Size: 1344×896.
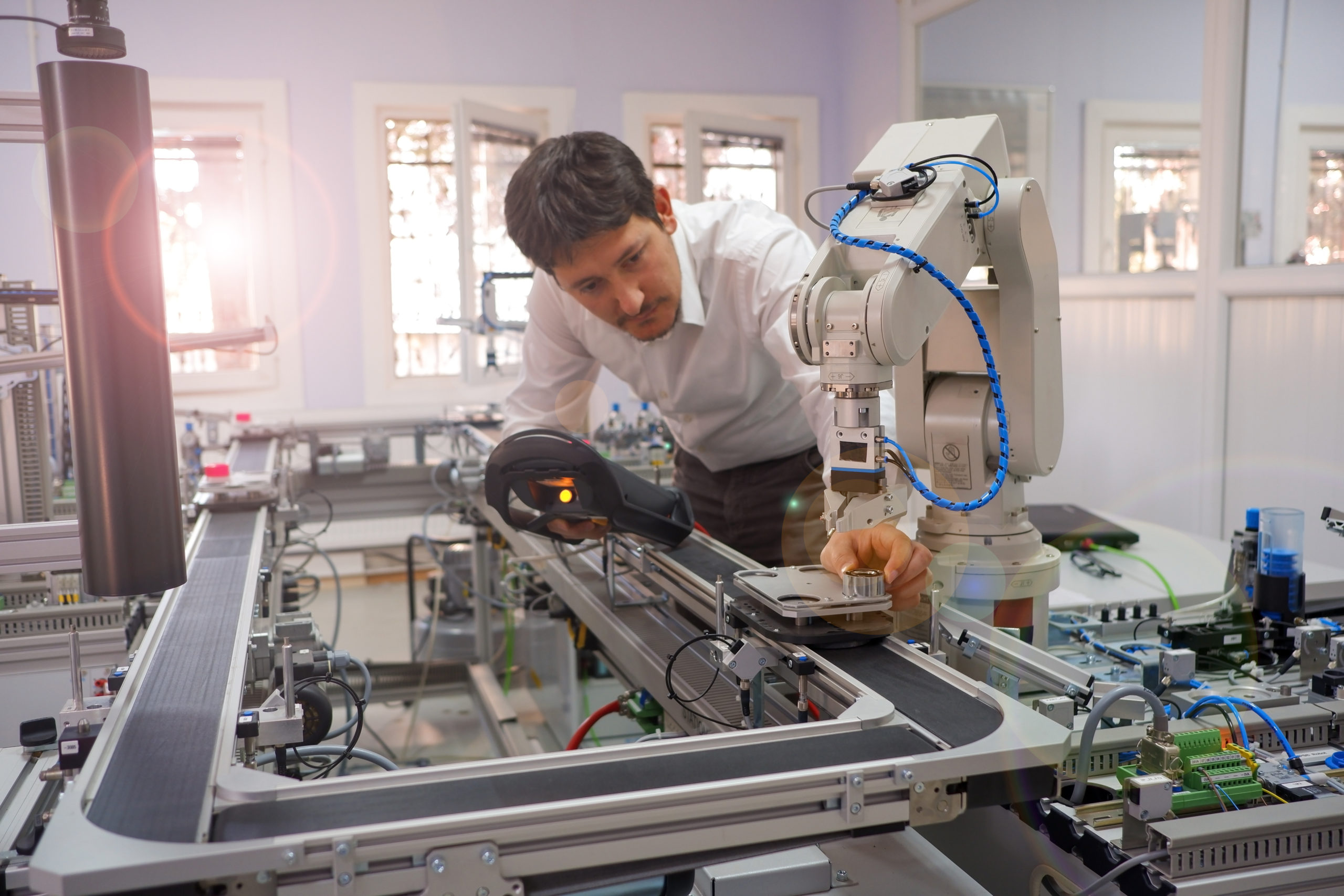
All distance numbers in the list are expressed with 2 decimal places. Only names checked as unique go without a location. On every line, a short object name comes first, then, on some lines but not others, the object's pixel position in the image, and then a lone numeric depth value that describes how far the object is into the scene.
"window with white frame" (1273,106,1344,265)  3.35
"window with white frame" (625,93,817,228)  5.83
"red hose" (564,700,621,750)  1.30
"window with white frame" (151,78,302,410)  5.13
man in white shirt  1.55
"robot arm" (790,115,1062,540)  1.05
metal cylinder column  0.96
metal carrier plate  1.15
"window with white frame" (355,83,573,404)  5.20
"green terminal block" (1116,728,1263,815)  0.94
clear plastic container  1.42
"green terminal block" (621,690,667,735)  1.38
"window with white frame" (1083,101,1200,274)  4.36
